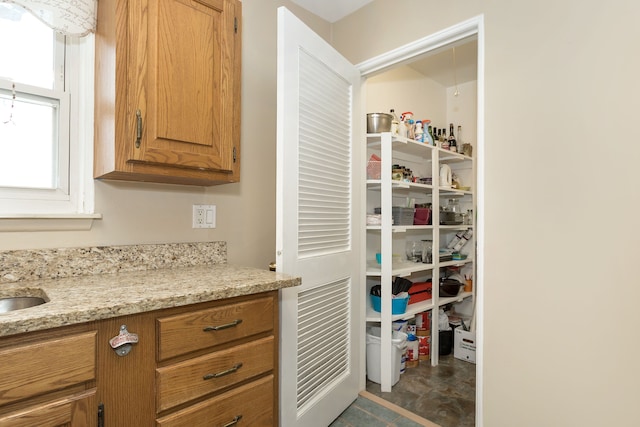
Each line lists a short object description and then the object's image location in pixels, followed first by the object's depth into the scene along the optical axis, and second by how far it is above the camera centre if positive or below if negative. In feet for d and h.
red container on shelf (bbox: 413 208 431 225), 9.24 -0.04
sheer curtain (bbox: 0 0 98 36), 4.10 +2.54
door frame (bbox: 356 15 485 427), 5.36 +0.58
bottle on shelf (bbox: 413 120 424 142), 9.32 +2.27
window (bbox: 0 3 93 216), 4.37 +1.30
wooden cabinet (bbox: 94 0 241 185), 4.08 +1.62
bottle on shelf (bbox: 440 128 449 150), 10.33 +2.27
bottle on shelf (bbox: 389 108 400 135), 8.68 +2.34
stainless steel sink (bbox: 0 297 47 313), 3.70 -1.02
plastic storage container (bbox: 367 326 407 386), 7.91 -3.31
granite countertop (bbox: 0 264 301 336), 2.71 -0.84
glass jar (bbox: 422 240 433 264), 9.50 -1.09
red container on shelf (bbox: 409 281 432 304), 9.10 -2.15
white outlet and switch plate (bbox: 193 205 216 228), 5.77 -0.05
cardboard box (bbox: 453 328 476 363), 9.29 -3.68
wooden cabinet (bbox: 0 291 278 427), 2.68 -1.53
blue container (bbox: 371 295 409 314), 8.12 -2.22
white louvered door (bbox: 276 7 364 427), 5.23 -0.20
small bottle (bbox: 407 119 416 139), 9.34 +2.37
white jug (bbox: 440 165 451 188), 10.25 +1.19
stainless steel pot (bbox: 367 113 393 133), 8.23 +2.27
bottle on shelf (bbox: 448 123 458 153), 10.76 +2.34
